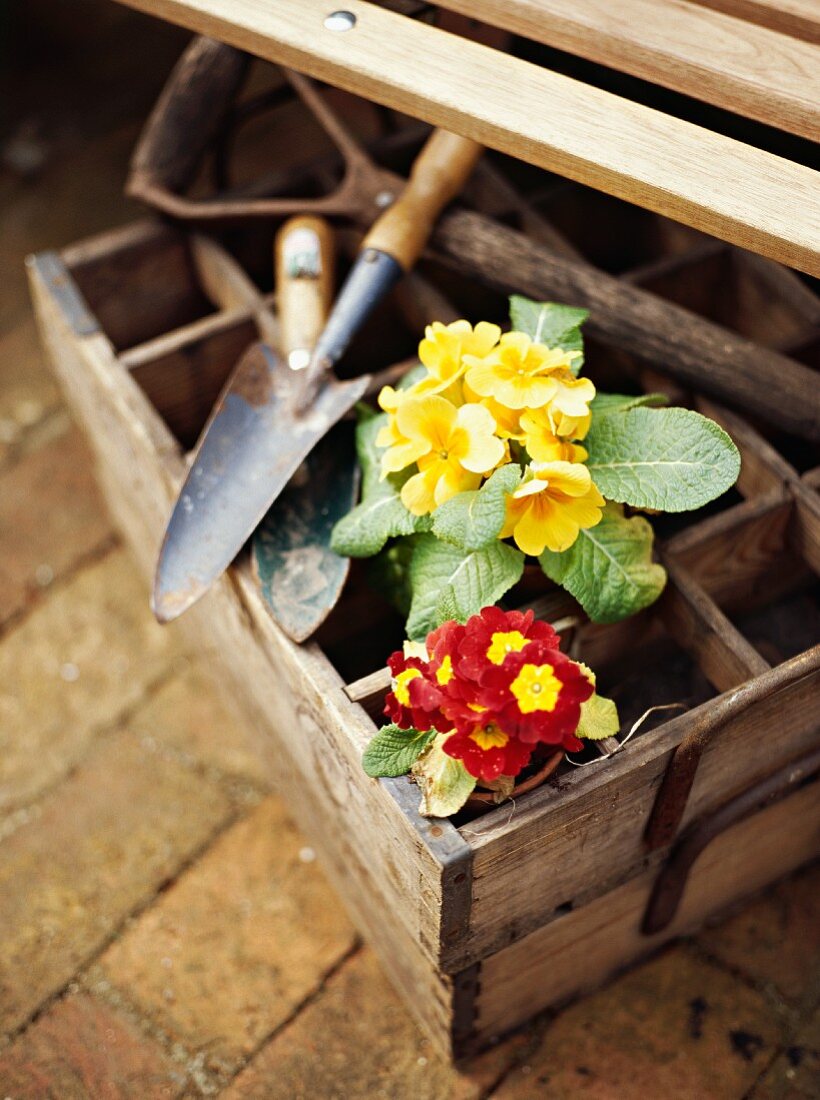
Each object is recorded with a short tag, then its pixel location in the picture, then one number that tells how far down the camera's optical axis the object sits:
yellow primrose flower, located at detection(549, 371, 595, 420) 0.56
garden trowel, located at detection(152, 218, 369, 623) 0.63
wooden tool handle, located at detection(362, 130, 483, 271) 0.68
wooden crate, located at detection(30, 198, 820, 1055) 0.55
